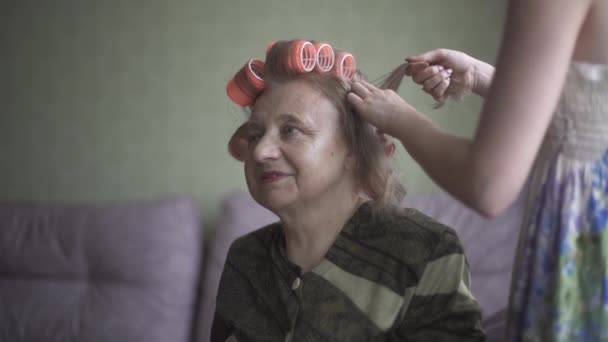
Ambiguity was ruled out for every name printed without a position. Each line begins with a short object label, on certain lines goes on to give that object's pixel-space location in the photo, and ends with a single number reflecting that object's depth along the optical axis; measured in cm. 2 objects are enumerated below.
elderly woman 104
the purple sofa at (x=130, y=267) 251
